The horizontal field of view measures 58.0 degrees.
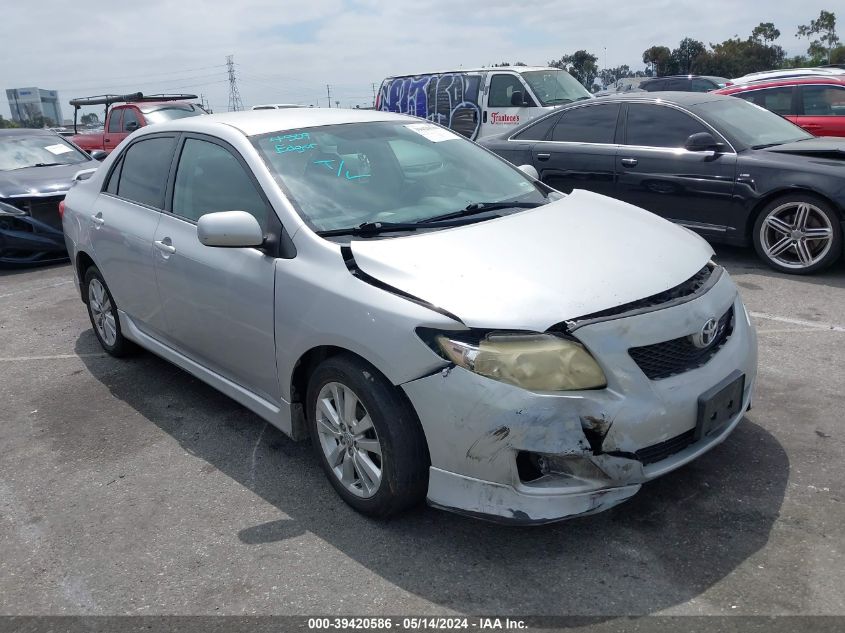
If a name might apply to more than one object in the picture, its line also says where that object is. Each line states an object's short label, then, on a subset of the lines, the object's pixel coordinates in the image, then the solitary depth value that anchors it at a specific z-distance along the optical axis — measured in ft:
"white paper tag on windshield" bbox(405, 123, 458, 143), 14.32
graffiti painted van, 39.83
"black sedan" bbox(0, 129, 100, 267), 27.53
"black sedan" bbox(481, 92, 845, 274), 20.66
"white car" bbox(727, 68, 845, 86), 48.41
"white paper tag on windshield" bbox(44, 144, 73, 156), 32.26
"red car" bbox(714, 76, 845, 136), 32.35
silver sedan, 8.82
